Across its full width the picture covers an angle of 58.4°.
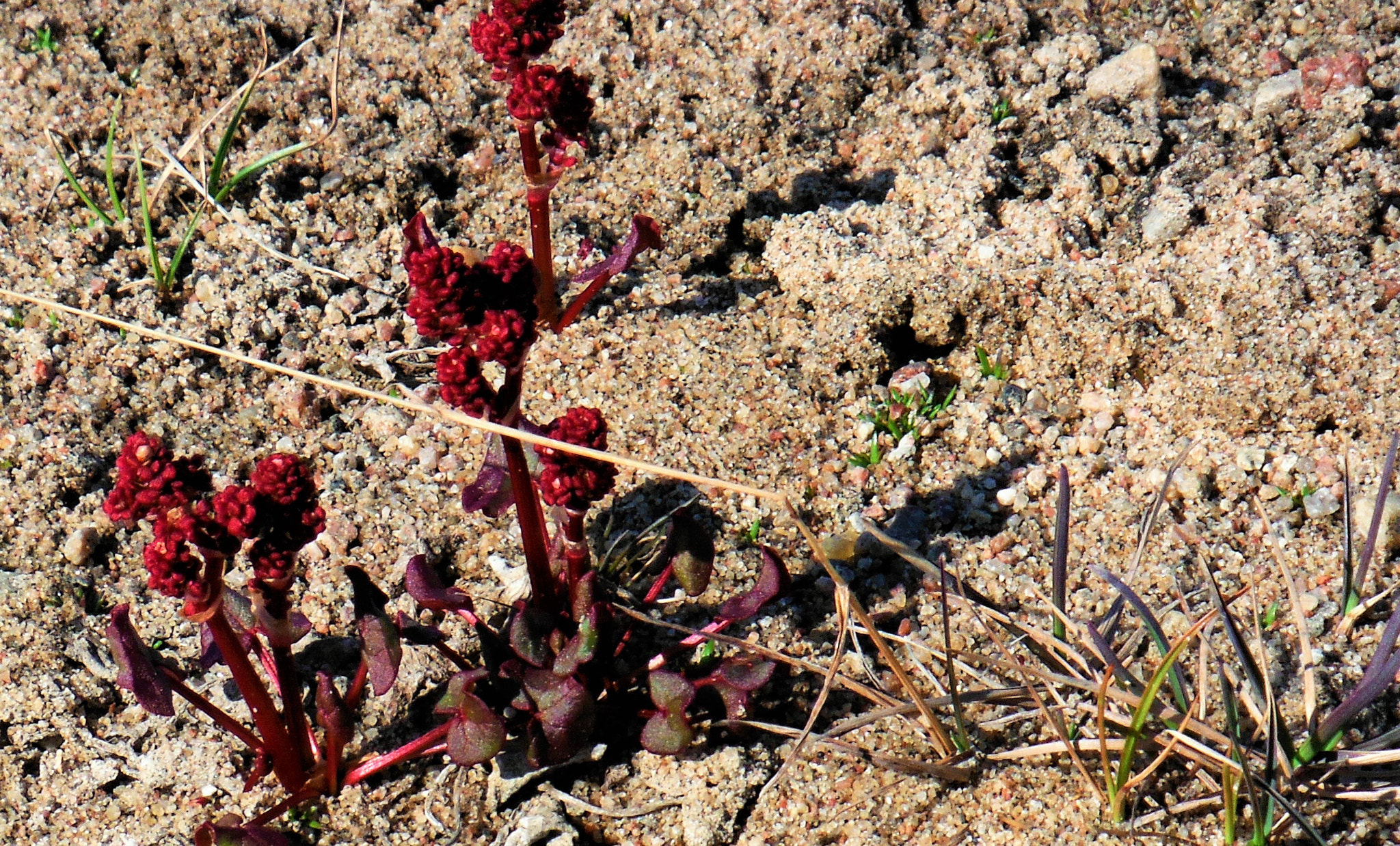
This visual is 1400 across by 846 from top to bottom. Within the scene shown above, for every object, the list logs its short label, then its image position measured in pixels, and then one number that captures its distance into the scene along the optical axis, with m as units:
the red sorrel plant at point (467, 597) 2.13
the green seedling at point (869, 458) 3.27
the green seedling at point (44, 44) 4.08
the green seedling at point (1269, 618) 2.85
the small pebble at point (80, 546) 3.10
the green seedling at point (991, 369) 3.44
